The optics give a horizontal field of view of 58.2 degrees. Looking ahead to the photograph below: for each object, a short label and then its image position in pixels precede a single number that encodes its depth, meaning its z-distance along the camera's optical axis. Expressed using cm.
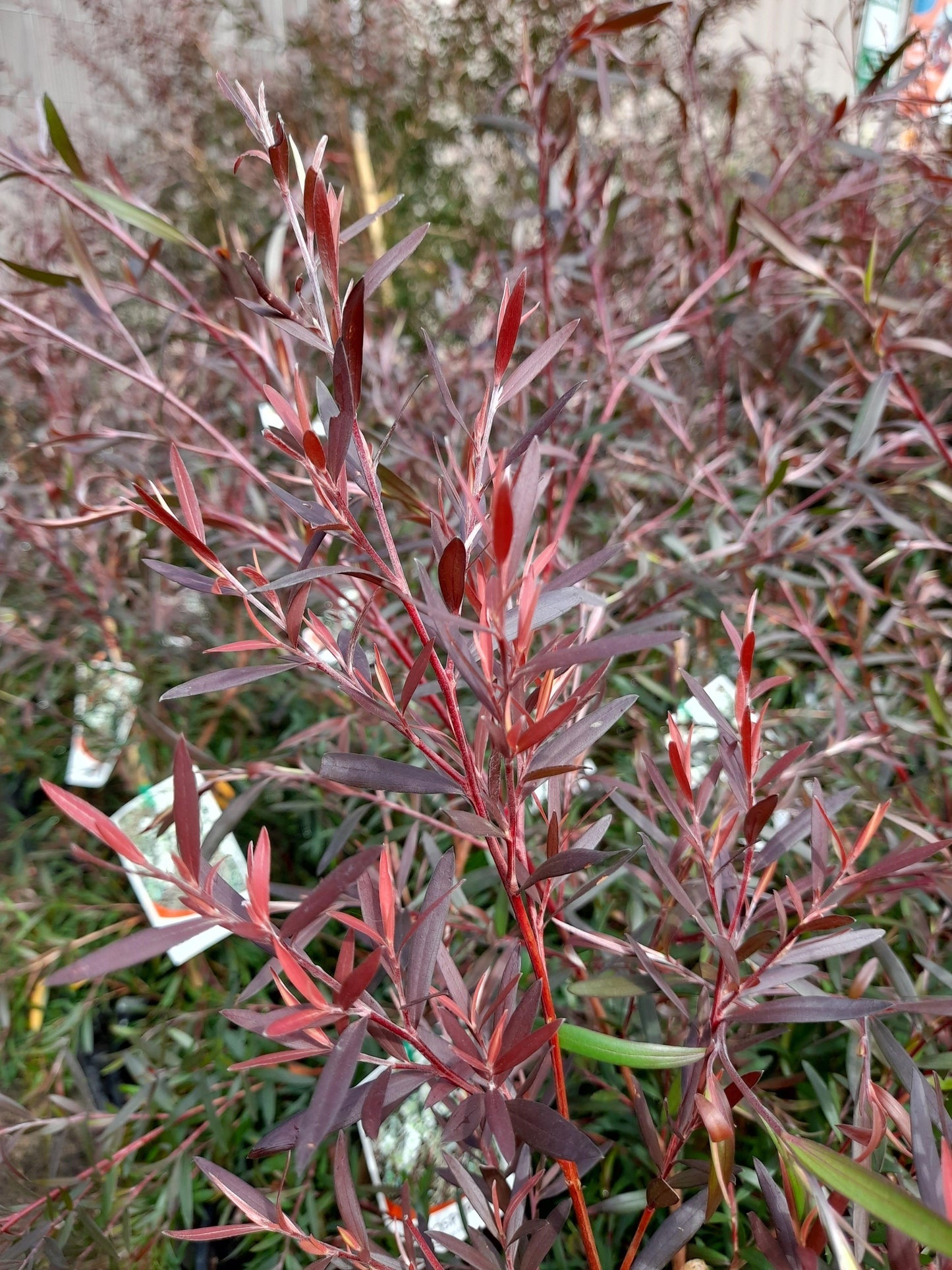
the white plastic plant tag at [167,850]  79
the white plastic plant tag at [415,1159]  64
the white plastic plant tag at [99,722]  103
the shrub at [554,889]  32
